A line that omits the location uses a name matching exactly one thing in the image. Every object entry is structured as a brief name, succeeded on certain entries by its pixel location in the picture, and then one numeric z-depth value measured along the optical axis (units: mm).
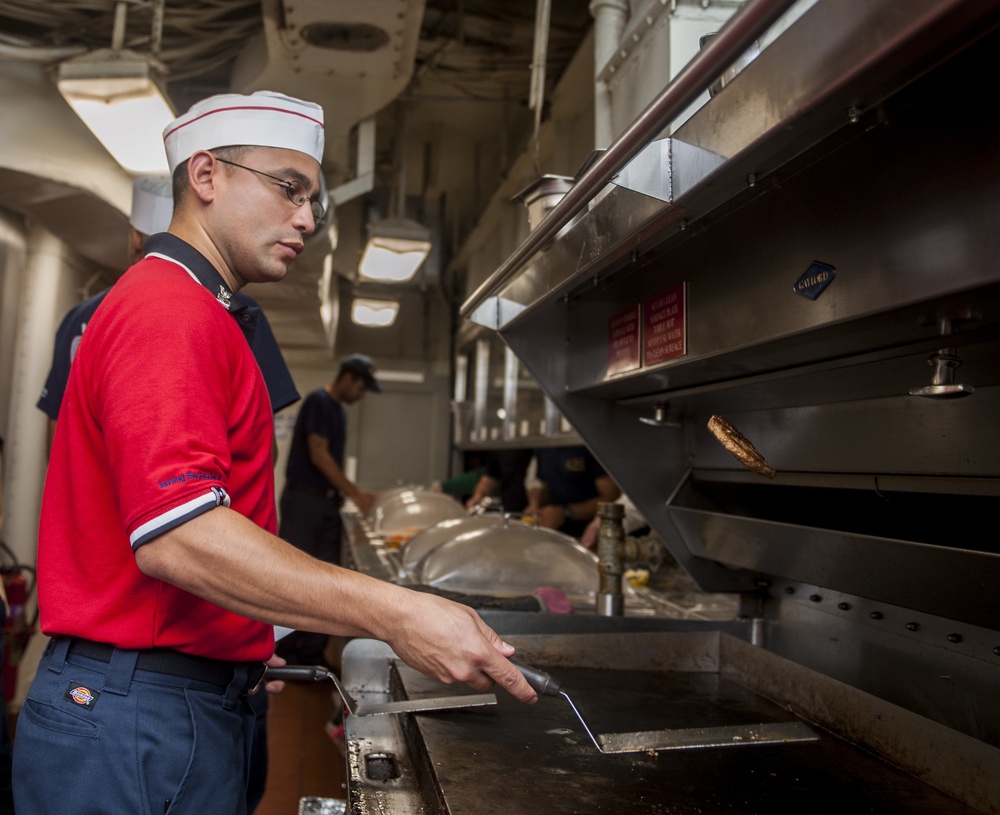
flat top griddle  1157
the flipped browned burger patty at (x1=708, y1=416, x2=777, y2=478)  1577
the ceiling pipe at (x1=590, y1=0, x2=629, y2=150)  2535
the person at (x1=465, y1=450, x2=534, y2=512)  5797
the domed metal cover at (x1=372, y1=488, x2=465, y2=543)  4227
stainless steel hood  878
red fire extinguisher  3770
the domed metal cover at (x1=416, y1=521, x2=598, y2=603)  2506
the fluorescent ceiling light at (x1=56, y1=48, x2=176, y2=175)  2842
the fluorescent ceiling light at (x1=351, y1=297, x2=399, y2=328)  7633
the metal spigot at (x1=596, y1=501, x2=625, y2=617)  2174
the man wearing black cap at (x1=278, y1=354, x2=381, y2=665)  5234
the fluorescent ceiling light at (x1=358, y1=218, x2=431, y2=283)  5133
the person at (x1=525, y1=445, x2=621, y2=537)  4359
